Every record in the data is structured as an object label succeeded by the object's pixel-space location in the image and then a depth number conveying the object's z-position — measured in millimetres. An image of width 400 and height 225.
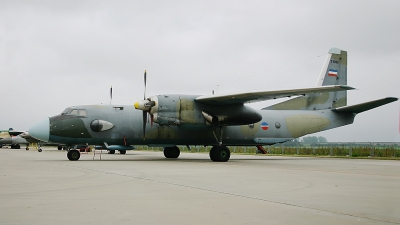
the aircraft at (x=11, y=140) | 68438
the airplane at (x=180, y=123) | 23250
